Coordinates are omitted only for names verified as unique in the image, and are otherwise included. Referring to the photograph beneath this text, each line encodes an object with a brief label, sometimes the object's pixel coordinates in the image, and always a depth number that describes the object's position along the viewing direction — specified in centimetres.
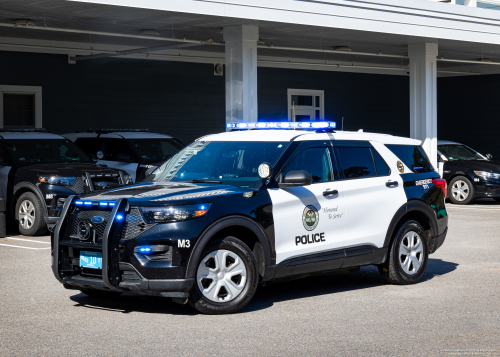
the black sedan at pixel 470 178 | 1828
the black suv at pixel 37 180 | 1277
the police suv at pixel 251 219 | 662
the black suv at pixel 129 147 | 1573
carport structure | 1585
